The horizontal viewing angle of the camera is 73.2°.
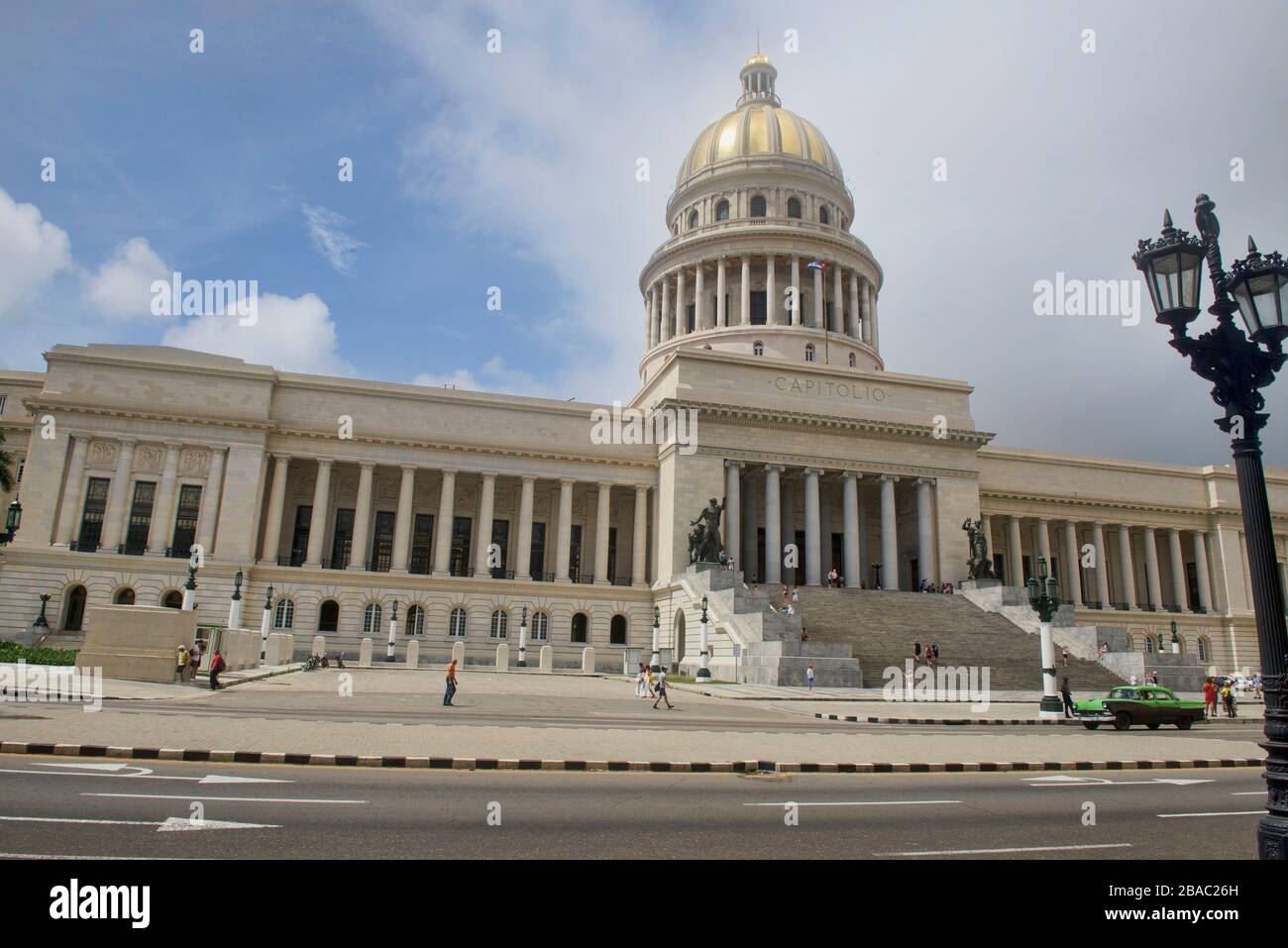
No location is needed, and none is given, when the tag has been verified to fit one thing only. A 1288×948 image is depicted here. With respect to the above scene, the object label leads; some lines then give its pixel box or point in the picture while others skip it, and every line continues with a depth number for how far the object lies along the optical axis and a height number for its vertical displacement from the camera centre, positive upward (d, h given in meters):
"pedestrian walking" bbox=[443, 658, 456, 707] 24.05 -0.98
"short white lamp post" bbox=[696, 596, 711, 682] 39.61 -0.60
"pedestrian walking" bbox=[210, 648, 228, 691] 26.28 -0.67
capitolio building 49.69 +9.55
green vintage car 25.50 -1.13
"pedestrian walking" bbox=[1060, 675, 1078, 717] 28.53 -0.95
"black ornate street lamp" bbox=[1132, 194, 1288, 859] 7.91 +3.21
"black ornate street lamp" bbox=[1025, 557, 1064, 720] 28.00 +1.56
